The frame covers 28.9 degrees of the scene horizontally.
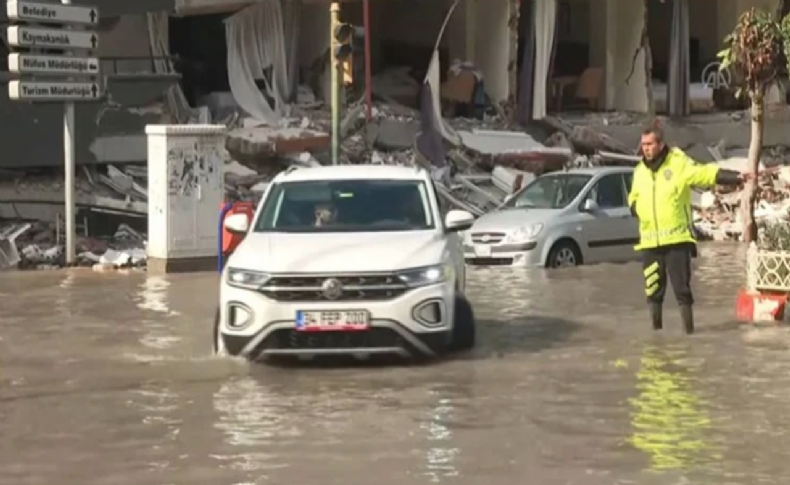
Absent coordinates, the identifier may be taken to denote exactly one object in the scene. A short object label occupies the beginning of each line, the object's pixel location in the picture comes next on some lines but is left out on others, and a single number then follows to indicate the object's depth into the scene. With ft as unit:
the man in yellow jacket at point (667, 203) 43.37
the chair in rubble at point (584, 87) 114.71
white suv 38.40
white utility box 67.97
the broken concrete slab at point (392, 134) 95.66
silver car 67.62
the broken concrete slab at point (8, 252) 70.94
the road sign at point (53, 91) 67.36
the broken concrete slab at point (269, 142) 86.94
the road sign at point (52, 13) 66.69
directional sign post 67.21
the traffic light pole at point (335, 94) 63.36
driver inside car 42.34
